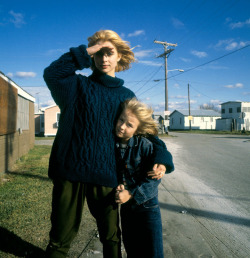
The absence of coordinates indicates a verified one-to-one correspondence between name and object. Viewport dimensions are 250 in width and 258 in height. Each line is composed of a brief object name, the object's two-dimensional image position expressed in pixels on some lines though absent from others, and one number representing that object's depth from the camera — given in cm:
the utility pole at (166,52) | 2822
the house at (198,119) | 5778
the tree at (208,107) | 10662
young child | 182
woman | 170
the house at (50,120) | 2760
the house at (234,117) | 4669
